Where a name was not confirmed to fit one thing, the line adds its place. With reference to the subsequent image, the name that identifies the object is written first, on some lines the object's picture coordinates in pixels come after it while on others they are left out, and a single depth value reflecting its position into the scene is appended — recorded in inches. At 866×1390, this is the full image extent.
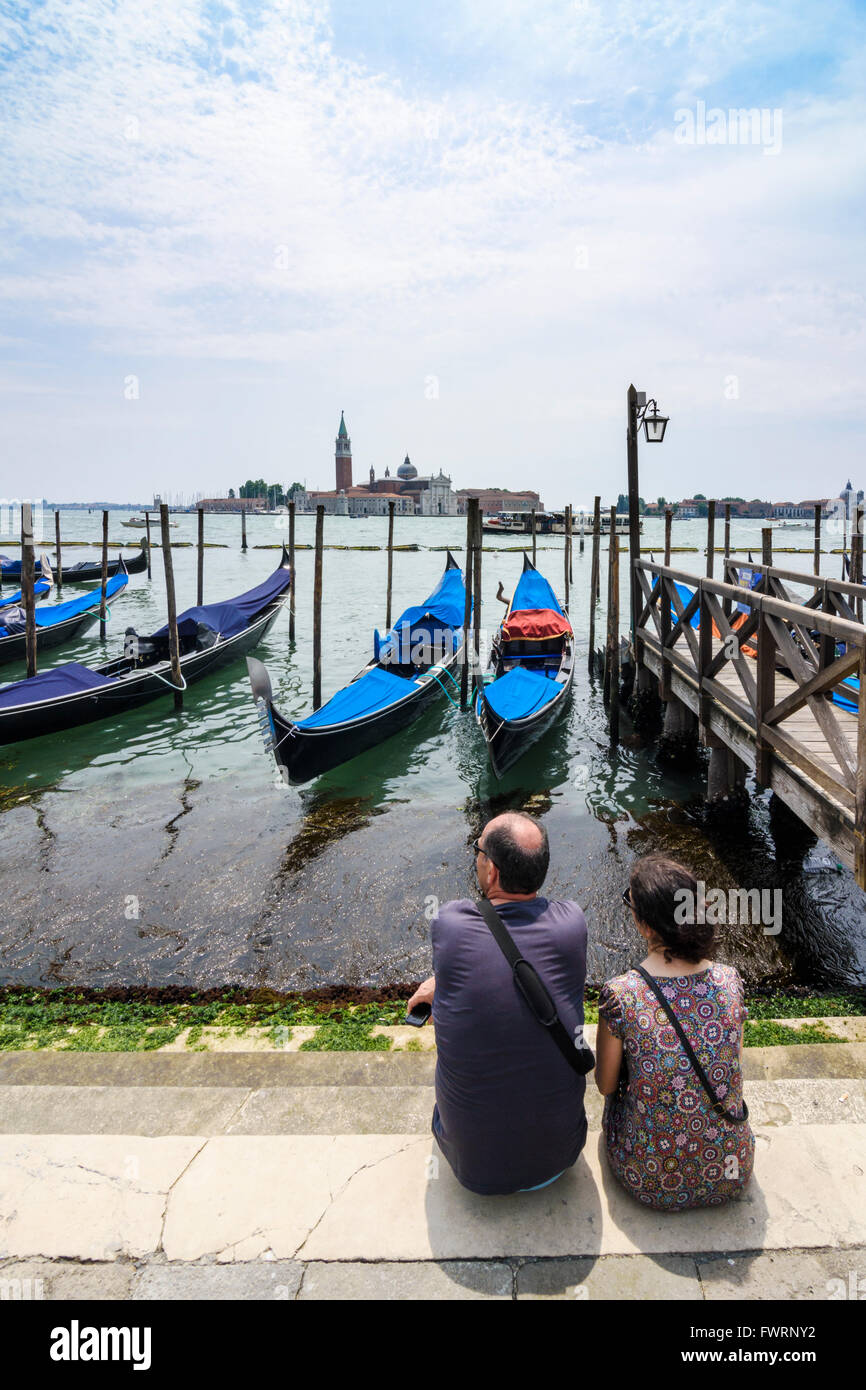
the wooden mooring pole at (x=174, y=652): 494.3
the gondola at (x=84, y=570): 1238.9
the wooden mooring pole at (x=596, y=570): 662.3
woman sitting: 82.9
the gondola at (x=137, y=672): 411.8
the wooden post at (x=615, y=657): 410.3
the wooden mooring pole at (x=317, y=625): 500.4
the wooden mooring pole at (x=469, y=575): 484.7
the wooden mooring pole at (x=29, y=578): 462.9
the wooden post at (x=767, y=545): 635.0
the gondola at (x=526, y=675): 366.6
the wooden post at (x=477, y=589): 477.1
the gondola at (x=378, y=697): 333.4
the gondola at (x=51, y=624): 637.9
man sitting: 82.7
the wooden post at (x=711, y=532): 757.0
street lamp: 391.9
